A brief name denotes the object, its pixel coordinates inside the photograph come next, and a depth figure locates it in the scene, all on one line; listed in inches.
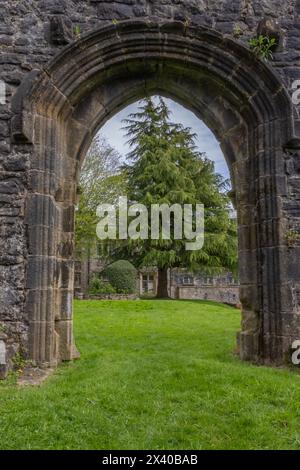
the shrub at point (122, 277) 679.7
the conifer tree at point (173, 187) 746.2
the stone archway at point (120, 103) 203.8
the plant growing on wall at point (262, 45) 217.6
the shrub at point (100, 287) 672.4
